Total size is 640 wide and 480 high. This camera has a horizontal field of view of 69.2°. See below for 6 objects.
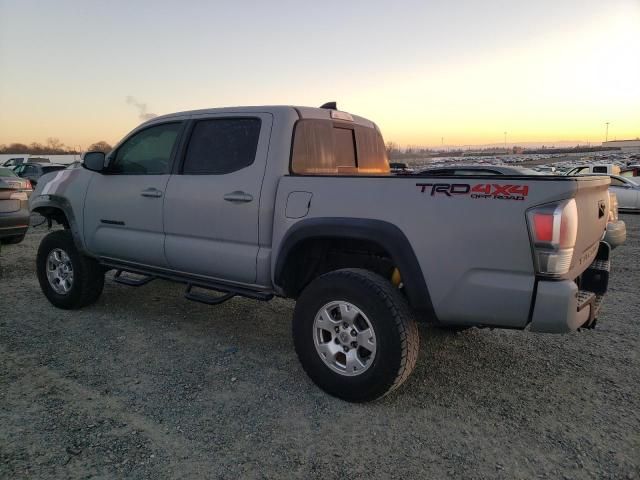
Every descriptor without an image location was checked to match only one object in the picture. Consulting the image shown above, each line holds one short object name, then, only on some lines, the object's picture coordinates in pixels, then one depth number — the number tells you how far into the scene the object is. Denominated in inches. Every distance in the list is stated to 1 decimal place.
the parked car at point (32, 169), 712.4
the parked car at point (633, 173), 848.3
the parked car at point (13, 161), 1007.8
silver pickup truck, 101.3
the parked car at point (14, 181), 290.0
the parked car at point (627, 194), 607.8
